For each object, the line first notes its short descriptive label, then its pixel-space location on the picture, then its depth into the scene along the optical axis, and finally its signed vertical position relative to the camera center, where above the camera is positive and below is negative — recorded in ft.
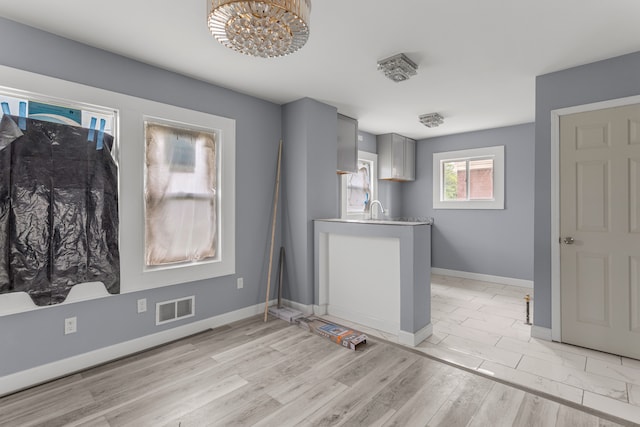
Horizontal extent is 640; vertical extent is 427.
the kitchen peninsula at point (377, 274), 9.76 -2.05
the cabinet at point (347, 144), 14.58 +3.25
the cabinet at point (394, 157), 18.58 +3.37
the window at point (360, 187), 16.90 +1.55
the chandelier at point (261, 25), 4.49 +2.85
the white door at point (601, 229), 8.73 -0.41
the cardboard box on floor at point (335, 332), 9.53 -3.74
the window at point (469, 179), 17.29 +2.06
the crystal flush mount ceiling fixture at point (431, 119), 14.57 +4.38
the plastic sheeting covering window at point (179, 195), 9.59 +0.59
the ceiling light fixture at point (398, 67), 8.89 +4.20
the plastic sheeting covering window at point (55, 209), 7.14 +0.12
